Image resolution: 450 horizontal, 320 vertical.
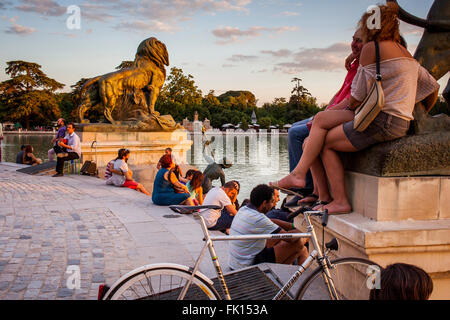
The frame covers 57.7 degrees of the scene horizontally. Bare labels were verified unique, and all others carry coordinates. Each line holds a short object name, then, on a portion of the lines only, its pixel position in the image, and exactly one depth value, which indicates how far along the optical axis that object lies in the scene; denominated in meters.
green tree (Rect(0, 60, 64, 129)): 64.56
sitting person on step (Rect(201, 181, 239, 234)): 6.83
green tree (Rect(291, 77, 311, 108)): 94.94
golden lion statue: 15.85
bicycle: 2.45
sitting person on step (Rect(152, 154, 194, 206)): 8.78
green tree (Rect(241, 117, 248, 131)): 86.19
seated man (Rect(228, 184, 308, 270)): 4.13
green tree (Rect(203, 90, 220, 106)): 93.50
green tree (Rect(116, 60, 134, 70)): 53.37
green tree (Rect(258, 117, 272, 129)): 88.12
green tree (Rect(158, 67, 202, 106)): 74.88
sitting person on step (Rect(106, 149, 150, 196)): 11.51
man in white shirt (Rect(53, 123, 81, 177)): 12.85
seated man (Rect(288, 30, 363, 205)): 3.31
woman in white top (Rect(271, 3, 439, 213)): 2.87
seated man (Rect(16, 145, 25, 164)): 17.39
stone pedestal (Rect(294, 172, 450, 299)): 2.76
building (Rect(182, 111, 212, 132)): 70.61
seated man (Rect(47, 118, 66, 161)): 13.03
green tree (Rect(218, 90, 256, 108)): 107.75
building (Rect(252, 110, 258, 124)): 93.41
